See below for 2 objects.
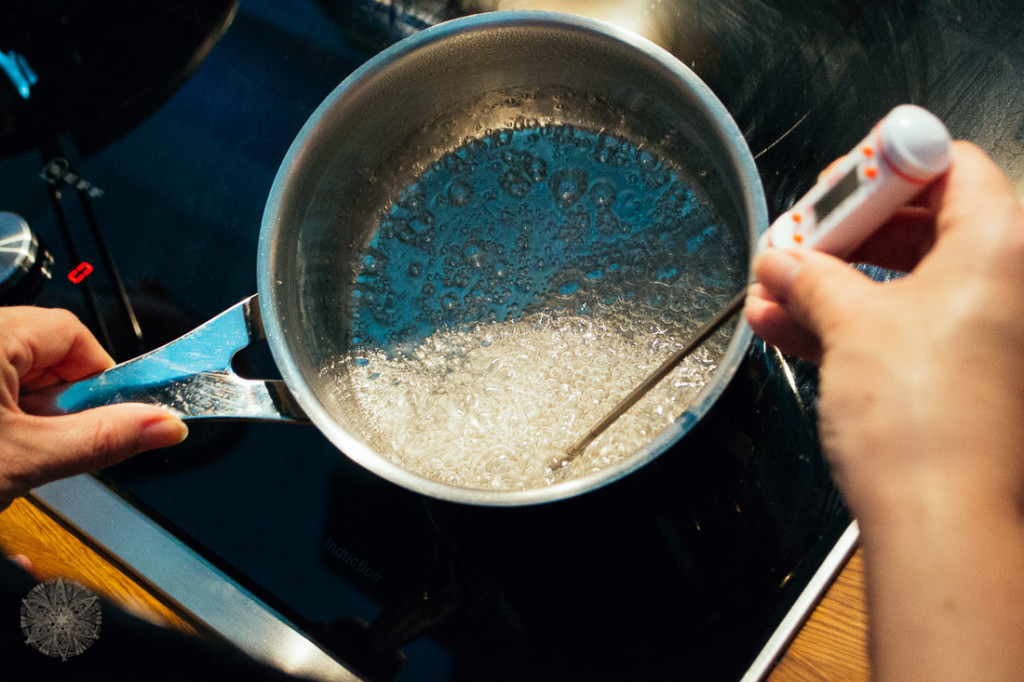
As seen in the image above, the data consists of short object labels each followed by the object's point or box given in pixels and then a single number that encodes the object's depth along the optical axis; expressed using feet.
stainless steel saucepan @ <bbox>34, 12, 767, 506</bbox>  1.70
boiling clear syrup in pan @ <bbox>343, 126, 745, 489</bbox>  1.81
